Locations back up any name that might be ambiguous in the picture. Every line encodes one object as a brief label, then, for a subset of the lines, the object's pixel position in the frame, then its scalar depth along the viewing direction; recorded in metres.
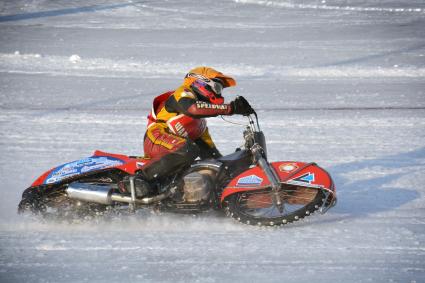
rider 14.12
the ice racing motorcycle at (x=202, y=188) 14.02
